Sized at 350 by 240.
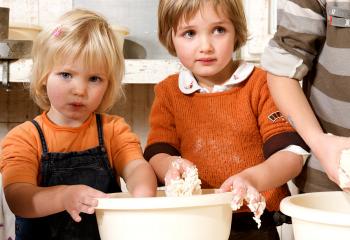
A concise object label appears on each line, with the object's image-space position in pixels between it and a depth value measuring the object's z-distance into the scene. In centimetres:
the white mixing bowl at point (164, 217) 117
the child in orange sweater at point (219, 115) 142
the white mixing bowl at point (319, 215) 112
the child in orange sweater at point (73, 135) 141
